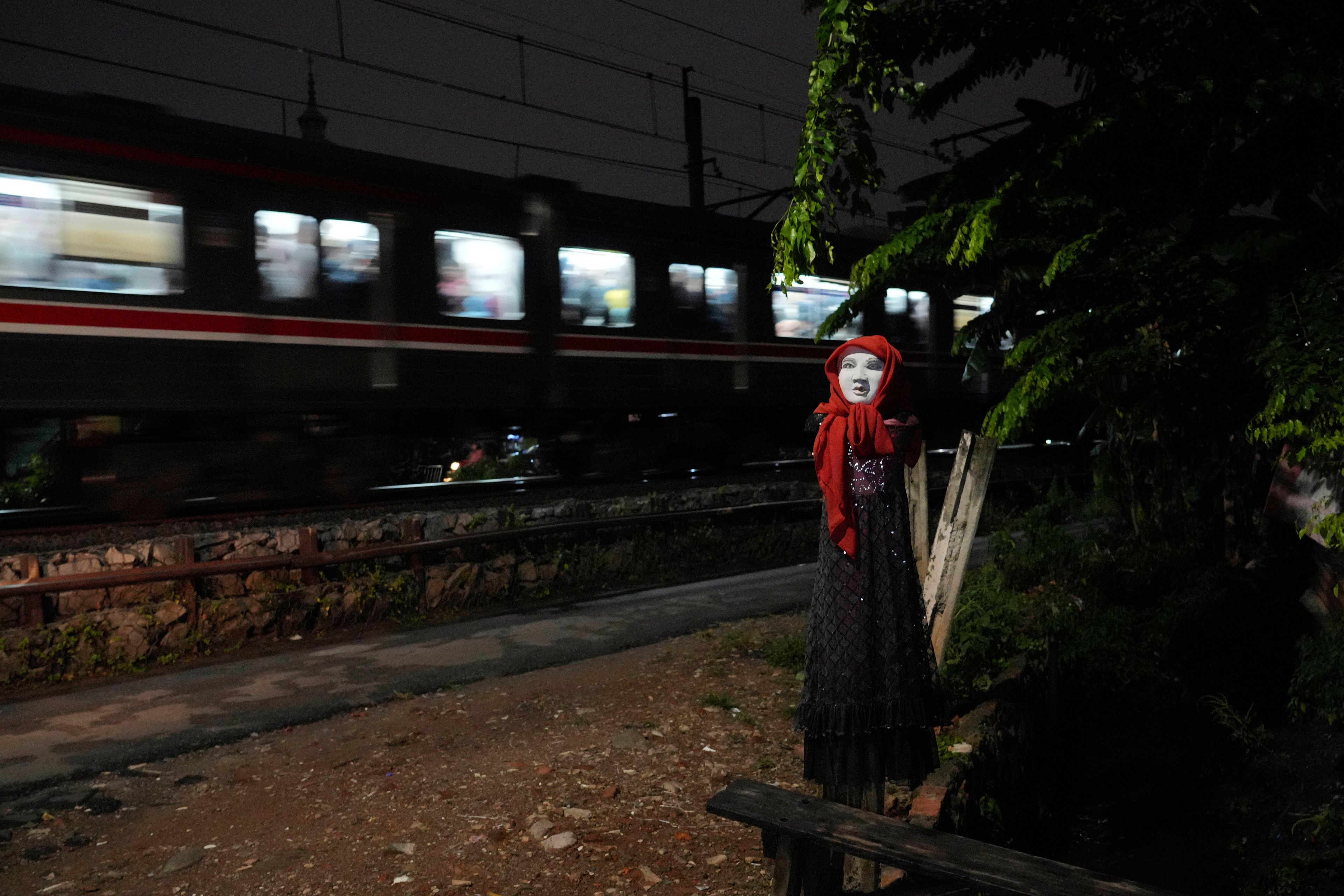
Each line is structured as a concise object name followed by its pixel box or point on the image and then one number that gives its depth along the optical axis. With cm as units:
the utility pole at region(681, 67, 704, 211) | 2067
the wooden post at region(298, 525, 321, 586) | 819
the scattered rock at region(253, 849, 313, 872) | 402
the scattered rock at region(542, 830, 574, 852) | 417
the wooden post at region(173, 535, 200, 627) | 750
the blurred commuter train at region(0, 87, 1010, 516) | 864
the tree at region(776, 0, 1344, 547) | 349
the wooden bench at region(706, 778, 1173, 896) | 277
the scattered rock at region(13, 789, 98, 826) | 468
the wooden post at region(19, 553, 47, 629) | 693
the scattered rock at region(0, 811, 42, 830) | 450
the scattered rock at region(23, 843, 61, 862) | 418
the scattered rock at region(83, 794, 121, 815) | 464
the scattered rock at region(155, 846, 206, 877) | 404
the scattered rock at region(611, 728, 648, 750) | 530
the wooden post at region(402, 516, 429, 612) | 867
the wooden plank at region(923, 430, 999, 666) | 466
